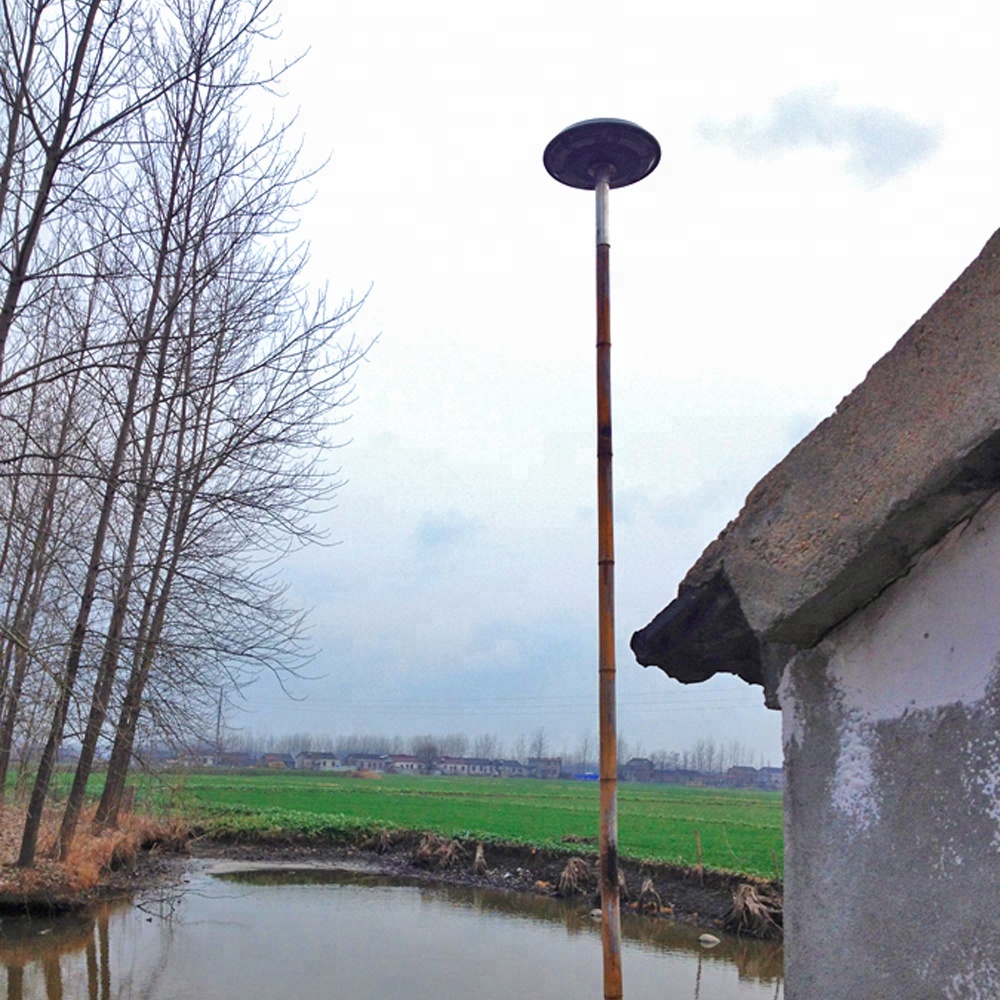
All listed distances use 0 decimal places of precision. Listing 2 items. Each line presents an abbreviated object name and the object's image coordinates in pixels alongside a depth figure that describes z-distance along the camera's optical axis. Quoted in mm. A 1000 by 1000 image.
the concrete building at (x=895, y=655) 2420
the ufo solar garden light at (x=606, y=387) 5492
